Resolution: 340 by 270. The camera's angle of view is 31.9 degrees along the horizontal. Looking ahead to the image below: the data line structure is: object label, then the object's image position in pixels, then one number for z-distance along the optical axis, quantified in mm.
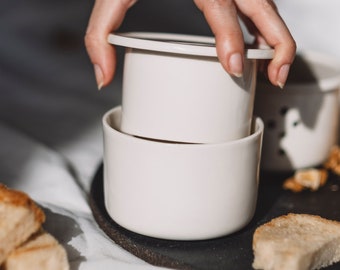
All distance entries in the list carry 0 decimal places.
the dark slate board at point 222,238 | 663
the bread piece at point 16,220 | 588
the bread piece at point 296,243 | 617
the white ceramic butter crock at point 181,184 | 666
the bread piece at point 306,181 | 860
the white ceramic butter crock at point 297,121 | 875
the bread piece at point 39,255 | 593
